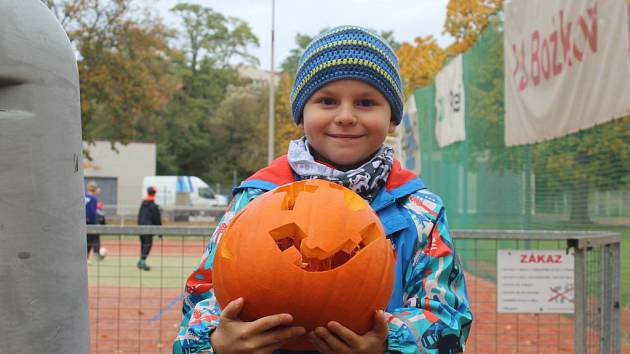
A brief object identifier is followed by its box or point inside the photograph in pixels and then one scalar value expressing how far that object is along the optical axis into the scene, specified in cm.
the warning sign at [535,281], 476
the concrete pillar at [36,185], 186
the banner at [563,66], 682
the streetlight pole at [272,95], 2966
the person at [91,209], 1616
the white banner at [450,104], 1369
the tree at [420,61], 2762
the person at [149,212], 1717
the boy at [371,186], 188
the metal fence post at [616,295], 453
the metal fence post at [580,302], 415
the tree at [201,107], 5909
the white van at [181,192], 4062
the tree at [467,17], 2616
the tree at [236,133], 5869
